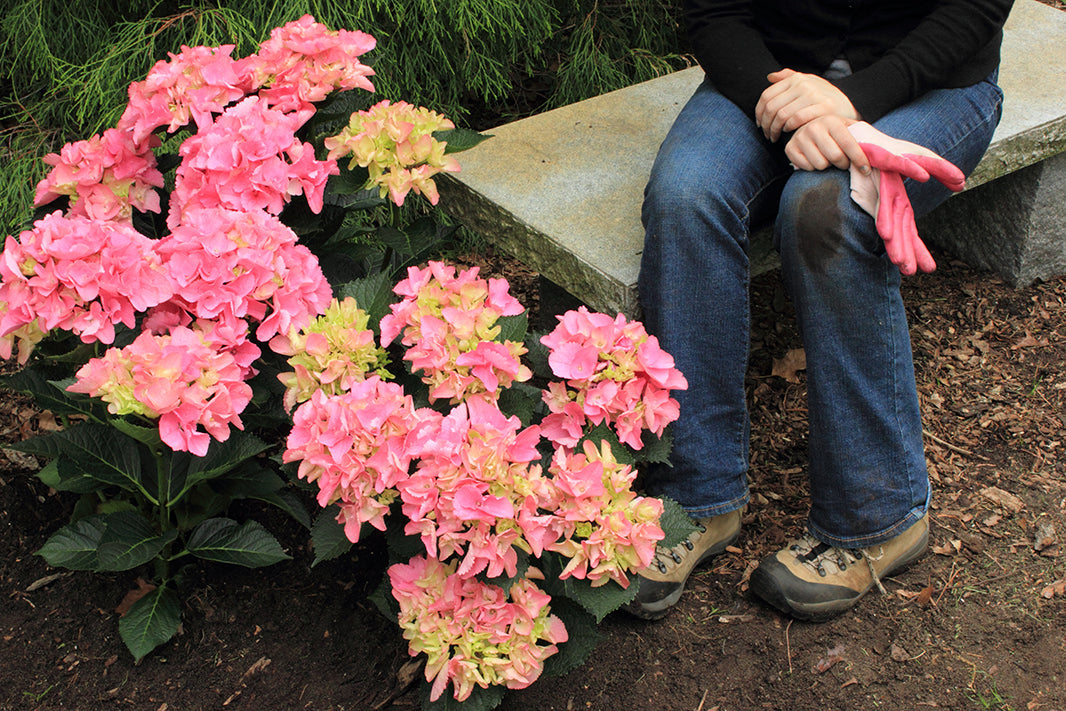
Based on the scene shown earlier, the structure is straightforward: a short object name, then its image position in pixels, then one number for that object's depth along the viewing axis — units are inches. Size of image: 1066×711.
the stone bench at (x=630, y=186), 86.4
